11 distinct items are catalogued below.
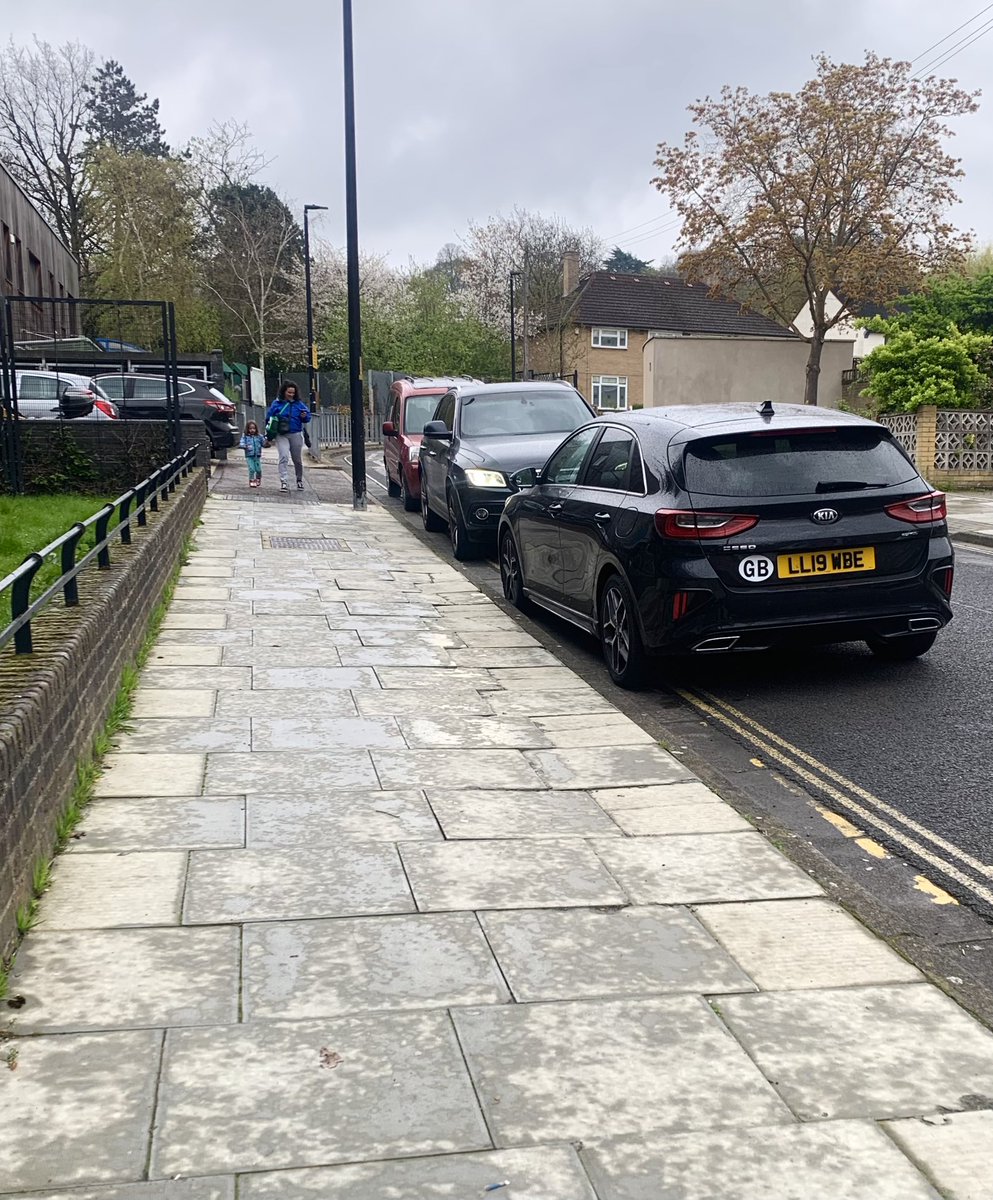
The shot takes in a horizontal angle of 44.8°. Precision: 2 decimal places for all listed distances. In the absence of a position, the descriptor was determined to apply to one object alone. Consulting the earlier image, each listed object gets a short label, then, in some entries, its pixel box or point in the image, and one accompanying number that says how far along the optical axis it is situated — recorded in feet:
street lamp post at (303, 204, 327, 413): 120.57
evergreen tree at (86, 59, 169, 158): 245.39
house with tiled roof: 172.35
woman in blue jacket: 65.41
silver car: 58.53
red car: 59.41
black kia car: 21.75
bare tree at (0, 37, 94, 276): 182.70
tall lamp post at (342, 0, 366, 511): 60.29
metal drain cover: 44.60
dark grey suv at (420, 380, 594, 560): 41.57
